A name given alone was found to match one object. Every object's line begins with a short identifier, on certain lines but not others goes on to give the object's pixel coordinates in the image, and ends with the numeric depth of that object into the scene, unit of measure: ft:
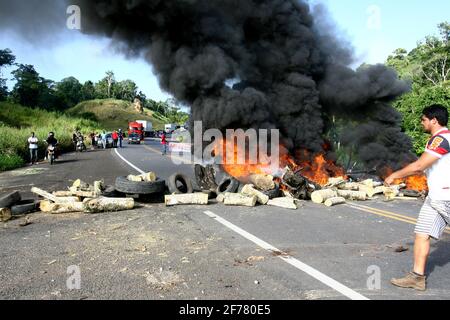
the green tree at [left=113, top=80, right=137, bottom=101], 433.93
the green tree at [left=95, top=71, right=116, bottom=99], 423.23
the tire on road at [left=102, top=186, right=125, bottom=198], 29.27
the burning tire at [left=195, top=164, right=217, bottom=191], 36.06
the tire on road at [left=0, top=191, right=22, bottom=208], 24.81
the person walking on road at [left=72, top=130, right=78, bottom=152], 106.52
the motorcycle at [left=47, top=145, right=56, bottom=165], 68.08
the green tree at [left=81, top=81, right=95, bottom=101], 394.32
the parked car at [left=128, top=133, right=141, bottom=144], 156.88
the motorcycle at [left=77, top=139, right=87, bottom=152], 106.01
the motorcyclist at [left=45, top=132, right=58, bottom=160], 69.21
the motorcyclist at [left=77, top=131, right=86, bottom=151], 106.40
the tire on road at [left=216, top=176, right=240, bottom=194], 32.81
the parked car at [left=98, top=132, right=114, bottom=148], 124.77
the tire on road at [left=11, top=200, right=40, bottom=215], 25.38
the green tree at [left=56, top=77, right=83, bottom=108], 321.50
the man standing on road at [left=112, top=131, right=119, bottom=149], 125.08
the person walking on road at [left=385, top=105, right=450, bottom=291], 13.58
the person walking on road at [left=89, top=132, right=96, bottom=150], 123.95
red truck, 161.89
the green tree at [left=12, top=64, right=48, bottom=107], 259.60
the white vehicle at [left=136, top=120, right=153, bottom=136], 236.98
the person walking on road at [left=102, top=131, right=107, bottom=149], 121.94
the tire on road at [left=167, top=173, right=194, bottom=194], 31.94
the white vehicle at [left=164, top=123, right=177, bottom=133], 261.75
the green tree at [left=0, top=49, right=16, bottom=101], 235.05
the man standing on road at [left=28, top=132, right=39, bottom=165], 70.23
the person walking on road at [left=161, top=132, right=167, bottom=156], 91.15
